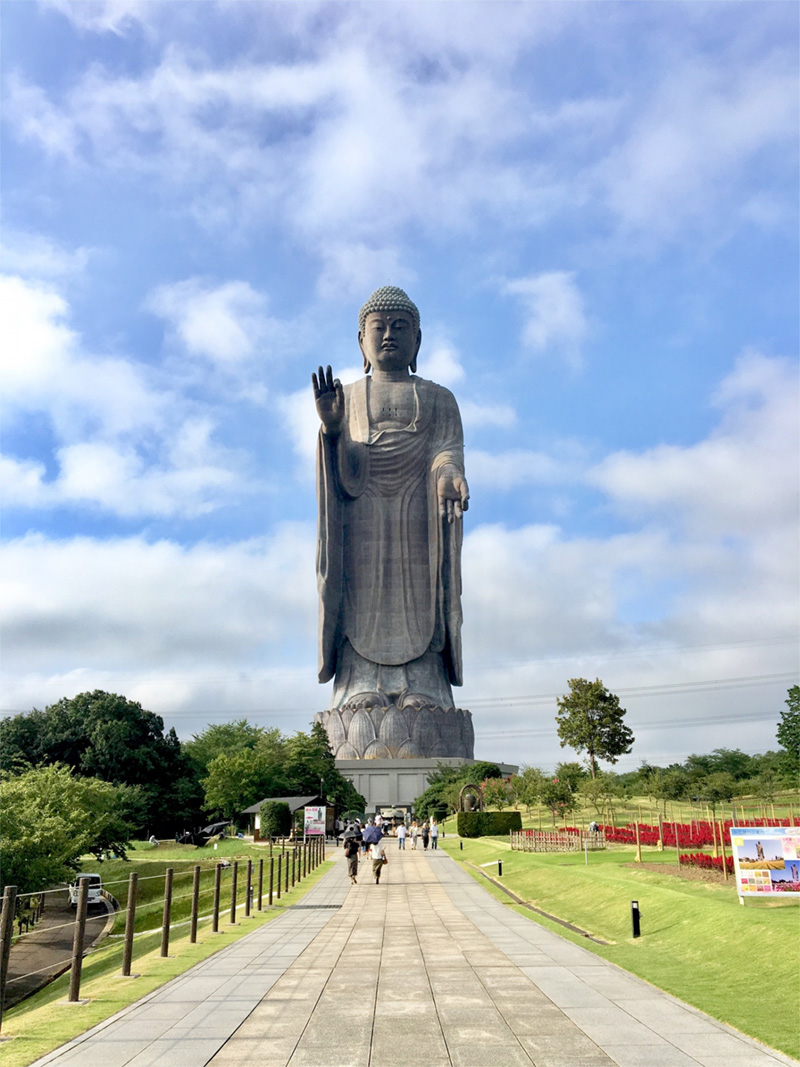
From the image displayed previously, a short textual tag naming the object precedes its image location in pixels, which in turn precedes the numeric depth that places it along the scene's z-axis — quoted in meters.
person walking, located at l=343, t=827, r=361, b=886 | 19.49
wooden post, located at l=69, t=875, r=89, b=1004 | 7.84
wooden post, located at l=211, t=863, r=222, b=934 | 12.14
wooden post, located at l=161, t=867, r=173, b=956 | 10.08
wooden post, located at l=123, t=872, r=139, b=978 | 9.07
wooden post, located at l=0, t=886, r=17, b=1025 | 6.84
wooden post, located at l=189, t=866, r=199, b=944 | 11.21
